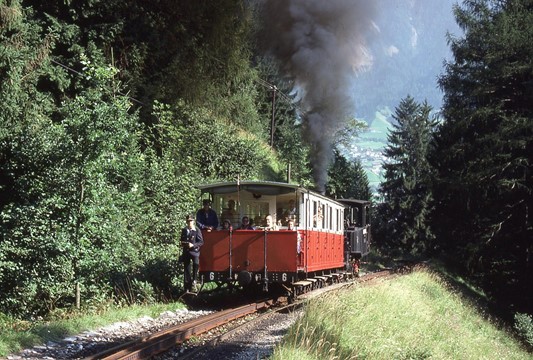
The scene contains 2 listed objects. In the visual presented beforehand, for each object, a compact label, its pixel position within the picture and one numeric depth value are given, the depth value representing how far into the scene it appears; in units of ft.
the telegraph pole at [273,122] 164.35
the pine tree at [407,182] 185.98
